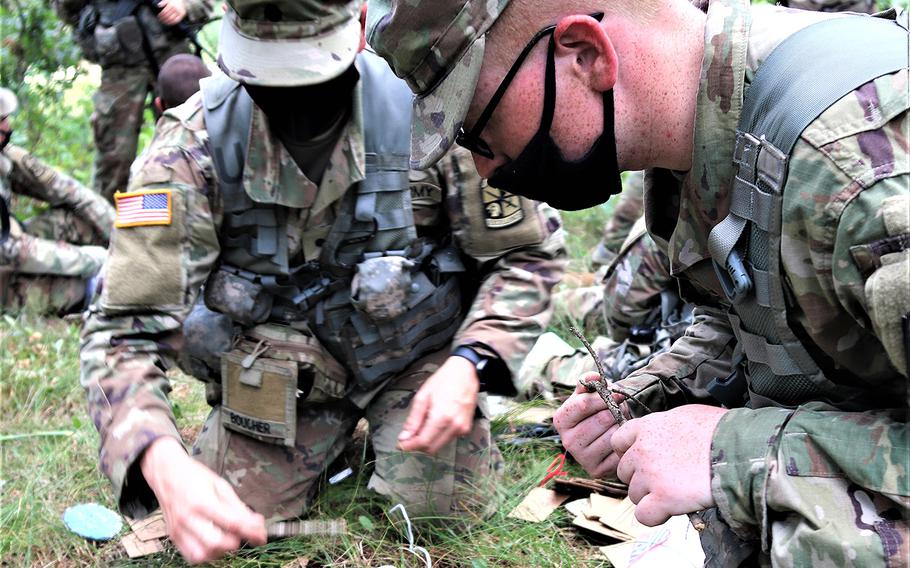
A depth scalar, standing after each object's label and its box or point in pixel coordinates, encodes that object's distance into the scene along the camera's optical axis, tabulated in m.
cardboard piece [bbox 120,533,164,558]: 2.93
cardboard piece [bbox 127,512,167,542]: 3.03
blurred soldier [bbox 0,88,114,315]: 5.56
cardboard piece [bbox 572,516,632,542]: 2.89
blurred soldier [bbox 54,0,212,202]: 6.21
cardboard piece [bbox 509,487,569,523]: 3.04
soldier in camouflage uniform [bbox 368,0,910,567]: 1.33
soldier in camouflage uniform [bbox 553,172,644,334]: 4.81
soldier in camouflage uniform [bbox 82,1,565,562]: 2.63
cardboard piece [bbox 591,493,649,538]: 2.92
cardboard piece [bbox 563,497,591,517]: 3.10
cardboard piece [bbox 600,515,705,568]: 2.33
